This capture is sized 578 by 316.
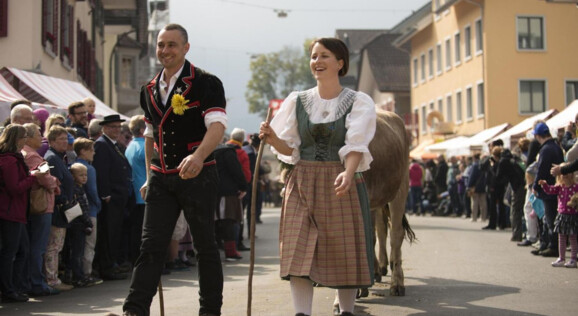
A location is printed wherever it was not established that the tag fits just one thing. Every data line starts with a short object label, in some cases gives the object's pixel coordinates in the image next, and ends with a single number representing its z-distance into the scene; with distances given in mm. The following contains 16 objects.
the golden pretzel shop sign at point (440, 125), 51062
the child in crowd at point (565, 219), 13414
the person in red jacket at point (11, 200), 9977
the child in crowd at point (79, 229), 11562
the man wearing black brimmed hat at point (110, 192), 12508
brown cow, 9898
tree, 121188
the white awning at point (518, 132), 27086
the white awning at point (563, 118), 21688
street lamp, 62875
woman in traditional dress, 6875
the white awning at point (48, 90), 17547
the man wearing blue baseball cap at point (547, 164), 14188
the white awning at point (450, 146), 35831
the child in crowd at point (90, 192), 11820
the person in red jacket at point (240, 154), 17438
